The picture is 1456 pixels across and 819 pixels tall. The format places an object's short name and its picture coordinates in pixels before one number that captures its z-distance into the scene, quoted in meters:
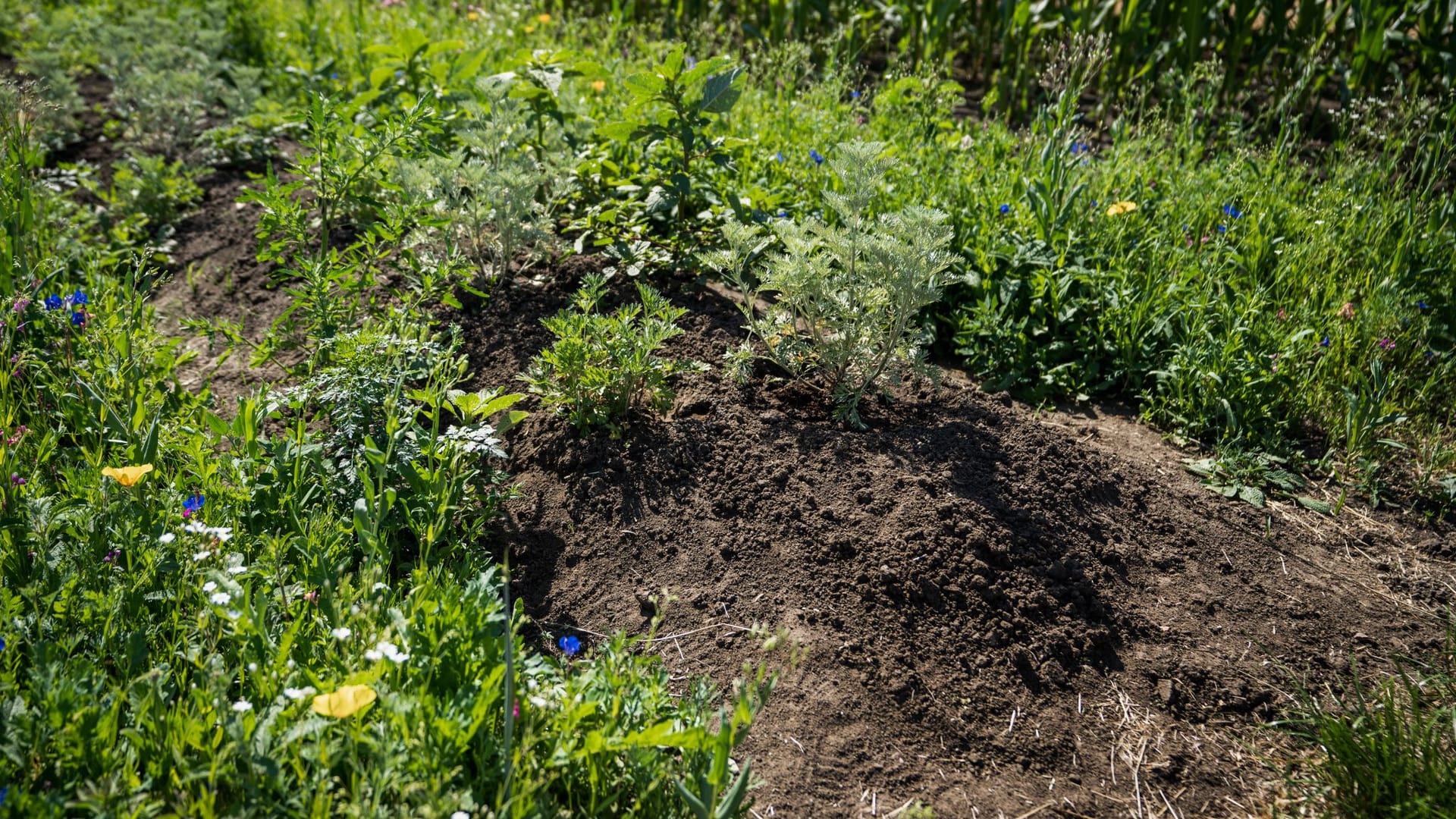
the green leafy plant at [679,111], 3.57
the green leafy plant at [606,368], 2.85
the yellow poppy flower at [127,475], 2.21
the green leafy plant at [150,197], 4.50
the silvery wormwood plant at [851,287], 2.77
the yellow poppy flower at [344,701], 1.57
